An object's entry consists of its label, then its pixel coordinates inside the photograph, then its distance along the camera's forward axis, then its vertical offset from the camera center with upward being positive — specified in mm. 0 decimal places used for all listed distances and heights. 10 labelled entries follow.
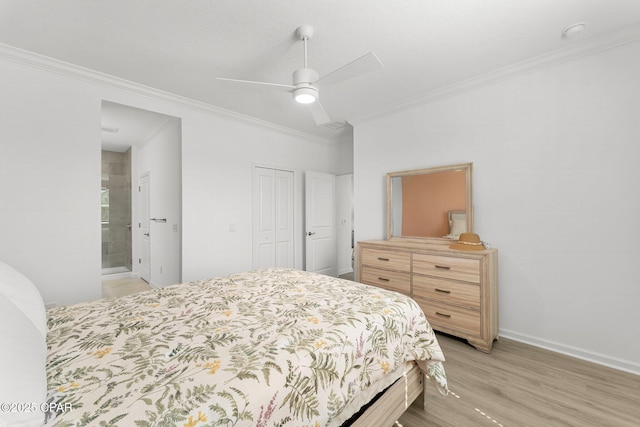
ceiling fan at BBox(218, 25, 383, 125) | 1842 +989
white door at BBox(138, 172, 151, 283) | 4562 -240
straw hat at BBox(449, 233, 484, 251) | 2549 -291
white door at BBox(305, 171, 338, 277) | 4570 -172
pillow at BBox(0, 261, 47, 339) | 999 -323
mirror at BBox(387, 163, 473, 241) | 2887 +122
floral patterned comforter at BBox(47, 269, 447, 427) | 774 -526
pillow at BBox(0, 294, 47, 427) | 589 -392
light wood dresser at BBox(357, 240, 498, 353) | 2375 -697
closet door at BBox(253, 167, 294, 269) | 3996 -65
